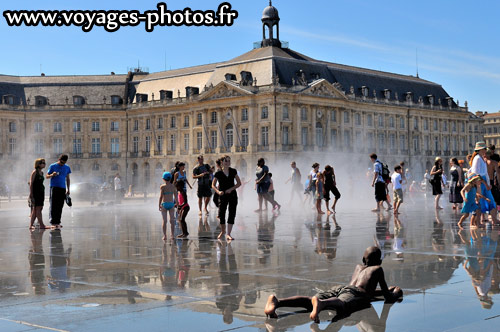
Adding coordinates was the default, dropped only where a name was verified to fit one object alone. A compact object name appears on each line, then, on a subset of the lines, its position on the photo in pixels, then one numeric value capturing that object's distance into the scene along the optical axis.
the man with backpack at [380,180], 22.16
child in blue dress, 15.43
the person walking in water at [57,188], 17.60
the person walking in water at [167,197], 14.70
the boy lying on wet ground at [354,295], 6.64
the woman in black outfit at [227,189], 14.54
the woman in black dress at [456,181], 19.97
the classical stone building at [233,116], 77.88
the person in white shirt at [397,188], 21.34
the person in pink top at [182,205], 14.79
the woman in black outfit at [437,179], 22.77
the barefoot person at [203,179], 20.72
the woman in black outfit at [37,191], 17.52
